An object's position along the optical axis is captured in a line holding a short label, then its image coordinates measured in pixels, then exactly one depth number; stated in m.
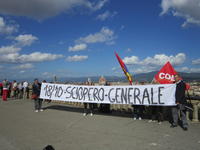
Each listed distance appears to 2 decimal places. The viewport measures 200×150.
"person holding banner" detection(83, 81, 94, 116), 9.76
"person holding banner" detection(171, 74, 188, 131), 6.97
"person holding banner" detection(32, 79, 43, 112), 10.87
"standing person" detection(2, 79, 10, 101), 16.41
